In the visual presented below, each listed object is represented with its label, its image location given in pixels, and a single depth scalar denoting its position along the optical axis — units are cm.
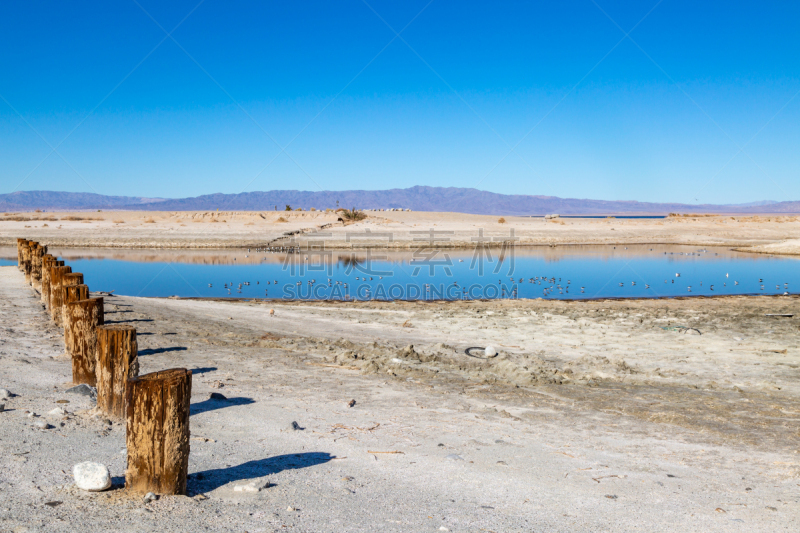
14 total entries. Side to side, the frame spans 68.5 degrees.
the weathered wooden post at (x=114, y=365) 574
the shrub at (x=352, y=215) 6172
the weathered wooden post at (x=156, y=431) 405
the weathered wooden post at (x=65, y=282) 958
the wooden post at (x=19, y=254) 1919
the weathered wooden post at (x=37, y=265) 1497
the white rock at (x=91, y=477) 401
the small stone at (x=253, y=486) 440
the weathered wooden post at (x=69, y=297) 785
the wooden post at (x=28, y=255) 1661
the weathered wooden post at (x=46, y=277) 1238
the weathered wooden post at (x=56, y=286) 1036
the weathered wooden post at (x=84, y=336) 680
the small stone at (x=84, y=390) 638
